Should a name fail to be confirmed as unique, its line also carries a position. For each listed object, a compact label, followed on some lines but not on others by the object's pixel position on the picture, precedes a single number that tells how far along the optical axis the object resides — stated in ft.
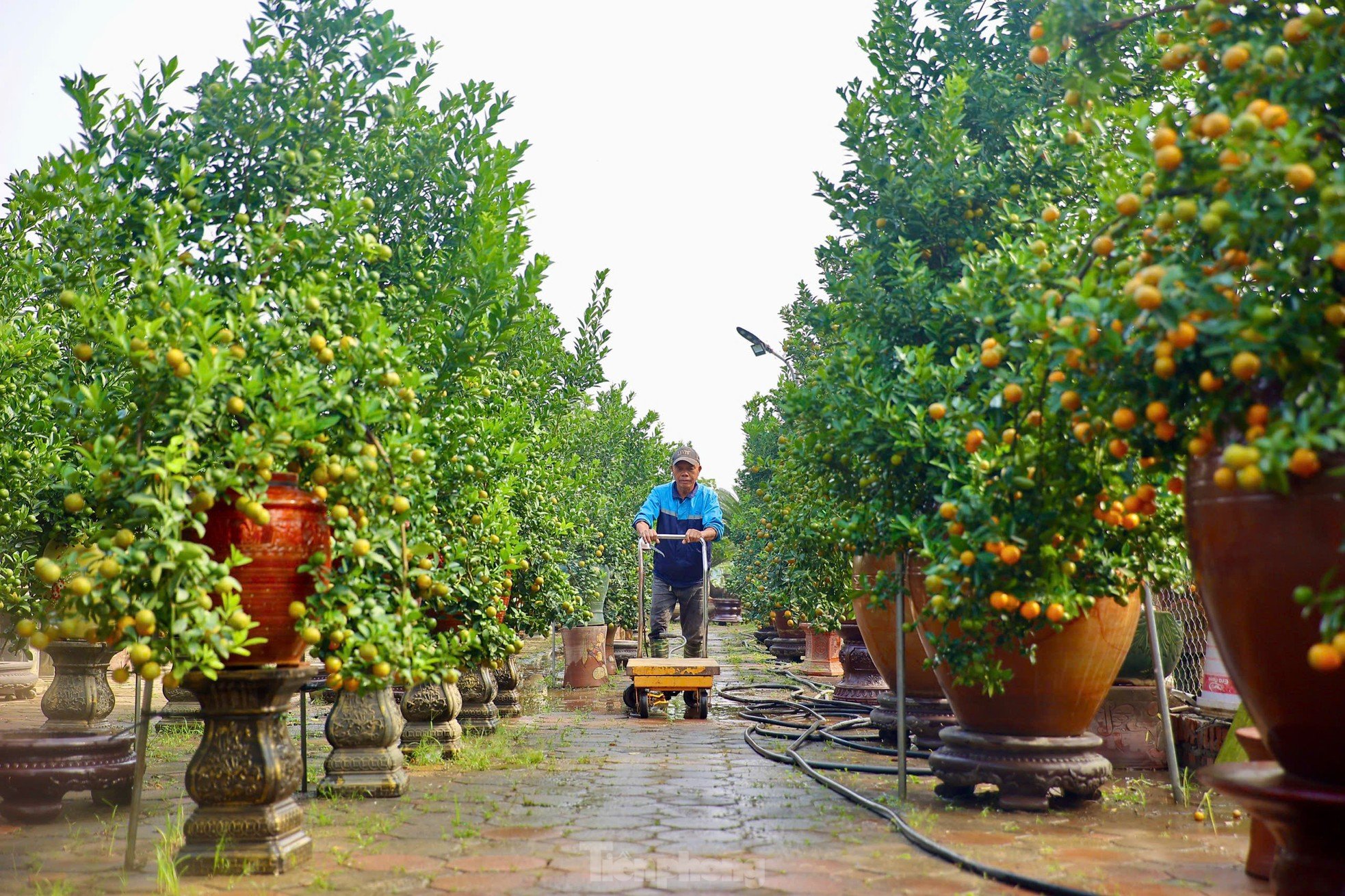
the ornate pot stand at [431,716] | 21.70
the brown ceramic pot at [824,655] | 48.19
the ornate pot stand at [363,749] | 17.03
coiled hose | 11.60
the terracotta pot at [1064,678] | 15.08
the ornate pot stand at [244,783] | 11.87
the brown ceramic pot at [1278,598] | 7.48
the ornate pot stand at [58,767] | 14.80
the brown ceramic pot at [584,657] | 40.50
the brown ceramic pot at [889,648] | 21.29
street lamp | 48.11
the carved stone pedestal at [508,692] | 29.35
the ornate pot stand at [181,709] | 24.94
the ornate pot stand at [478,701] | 25.13
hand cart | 29.76
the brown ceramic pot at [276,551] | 11.68
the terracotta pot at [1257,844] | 10.68
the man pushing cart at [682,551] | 32.48
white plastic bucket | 20.48
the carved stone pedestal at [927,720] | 20.83
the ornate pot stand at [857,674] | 30.91
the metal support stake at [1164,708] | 15.52
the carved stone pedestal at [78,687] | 19.60
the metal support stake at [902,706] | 15.93
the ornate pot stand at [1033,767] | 15.07
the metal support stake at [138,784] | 11.59
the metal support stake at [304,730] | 15.87
